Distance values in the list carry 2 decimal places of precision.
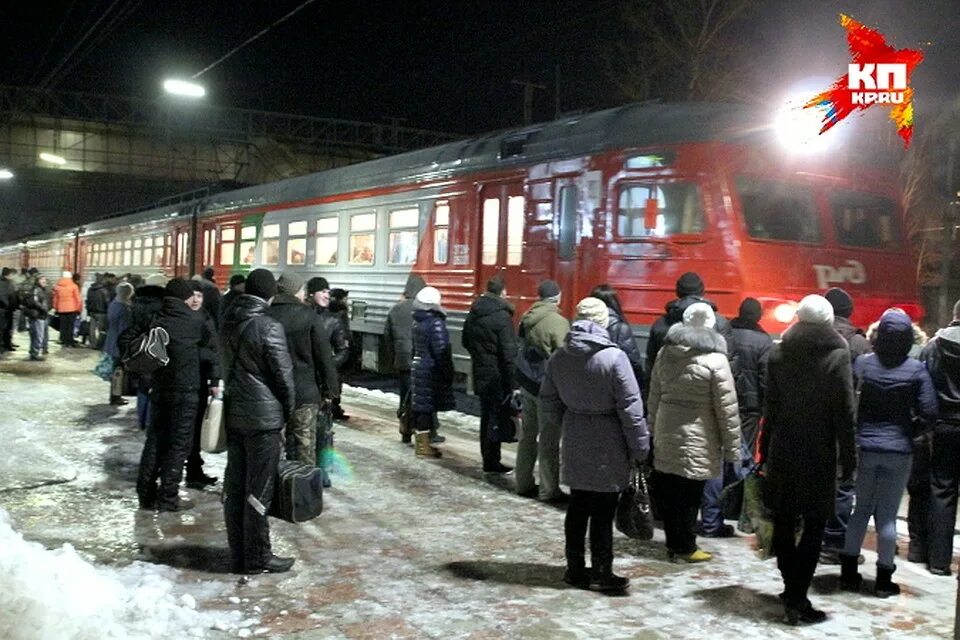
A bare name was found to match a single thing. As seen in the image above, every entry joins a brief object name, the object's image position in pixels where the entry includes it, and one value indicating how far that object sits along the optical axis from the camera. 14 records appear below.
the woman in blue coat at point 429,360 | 9.02
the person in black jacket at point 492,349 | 8.27
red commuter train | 9.07
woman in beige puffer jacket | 5.86
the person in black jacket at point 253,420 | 5.52
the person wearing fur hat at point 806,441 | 4.93
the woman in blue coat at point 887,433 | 5.48
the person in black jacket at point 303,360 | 6.81
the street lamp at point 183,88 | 18.67
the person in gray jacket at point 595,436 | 5.29
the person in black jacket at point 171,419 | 7.04
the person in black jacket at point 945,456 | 5.86
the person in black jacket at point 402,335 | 10.51
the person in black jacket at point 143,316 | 7.52
